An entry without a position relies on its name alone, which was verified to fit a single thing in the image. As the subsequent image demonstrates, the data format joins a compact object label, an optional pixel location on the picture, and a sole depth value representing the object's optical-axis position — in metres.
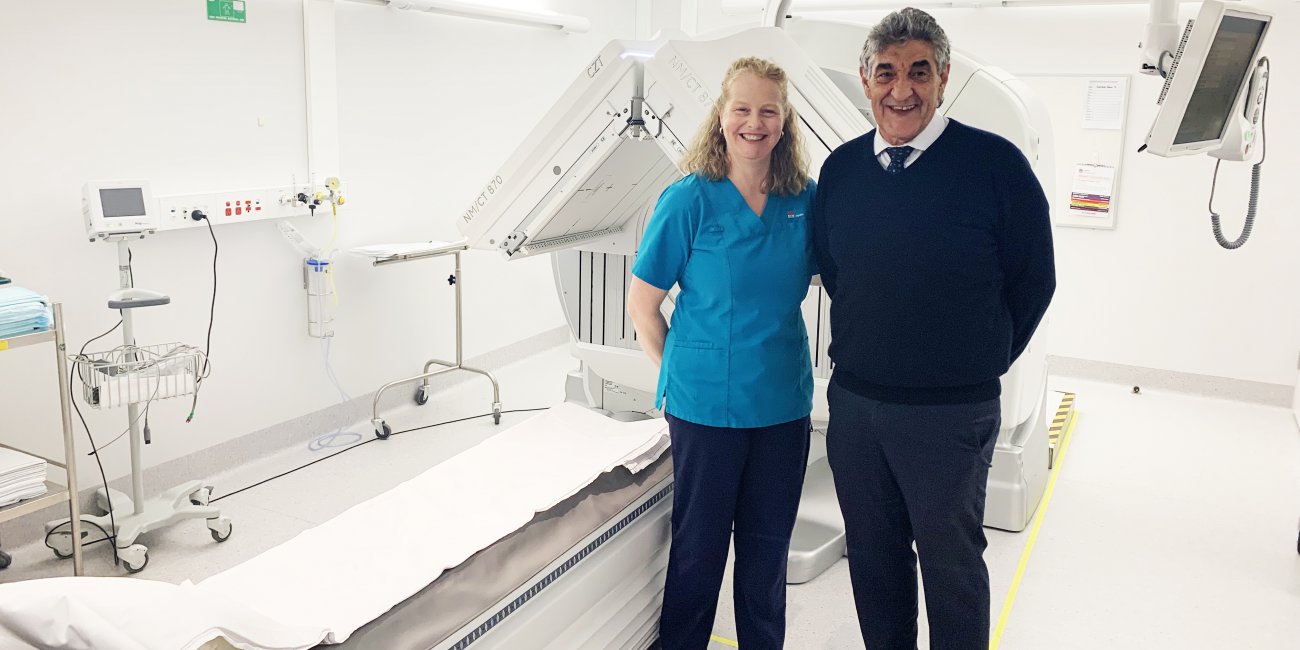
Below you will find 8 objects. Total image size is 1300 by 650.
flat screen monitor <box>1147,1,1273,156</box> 2.38
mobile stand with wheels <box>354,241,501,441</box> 4.05
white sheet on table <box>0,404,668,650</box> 1.21
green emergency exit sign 3.55
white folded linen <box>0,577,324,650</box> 1.18
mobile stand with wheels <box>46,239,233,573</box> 2.95
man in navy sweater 1.87
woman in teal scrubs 2.07
